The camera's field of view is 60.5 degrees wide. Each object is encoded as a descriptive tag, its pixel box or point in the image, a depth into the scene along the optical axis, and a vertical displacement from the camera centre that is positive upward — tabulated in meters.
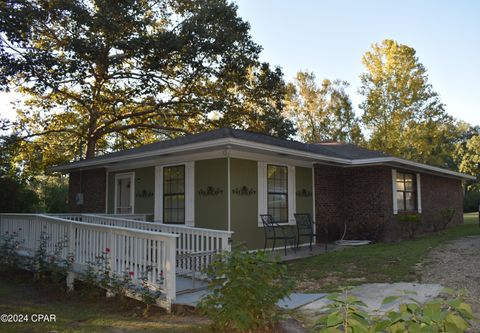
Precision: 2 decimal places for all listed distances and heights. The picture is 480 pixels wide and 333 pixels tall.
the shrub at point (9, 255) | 7.84 -1.04
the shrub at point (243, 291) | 4.13 -0.94
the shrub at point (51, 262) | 6.73 -1.03
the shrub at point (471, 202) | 31.45 -0.23
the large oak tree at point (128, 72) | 15.70 +5.50
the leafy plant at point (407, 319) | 1.59 -0.48
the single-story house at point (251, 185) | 9.40 +0.42
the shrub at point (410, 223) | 12.36 -0.72
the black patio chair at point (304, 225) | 10.88 -0.66
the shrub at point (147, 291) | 5.25 -1.17
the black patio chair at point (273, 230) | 9.87 -0.75
